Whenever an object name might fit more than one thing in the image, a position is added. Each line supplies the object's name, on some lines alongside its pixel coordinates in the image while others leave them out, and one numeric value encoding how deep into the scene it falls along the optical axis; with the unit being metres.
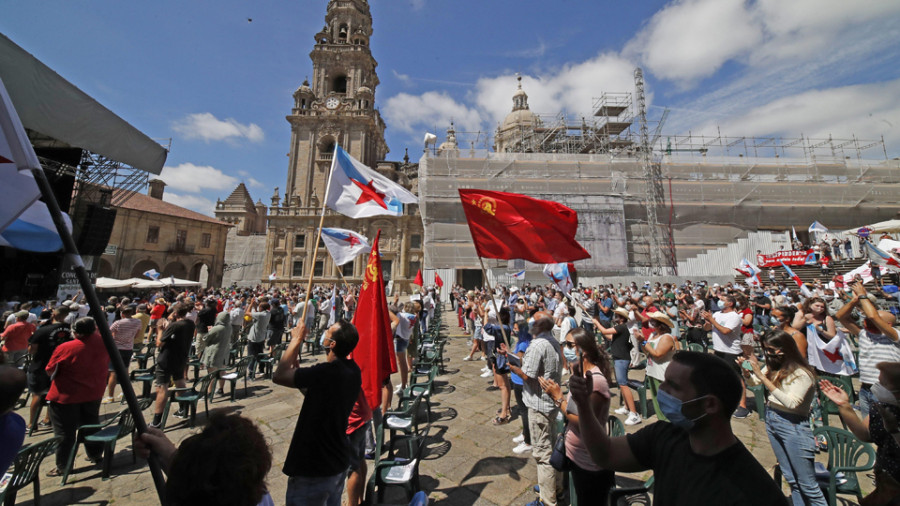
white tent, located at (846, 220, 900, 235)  16.83
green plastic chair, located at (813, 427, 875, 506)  2.68
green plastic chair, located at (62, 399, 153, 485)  3.70
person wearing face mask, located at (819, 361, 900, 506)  1.88
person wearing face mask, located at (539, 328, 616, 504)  2.50
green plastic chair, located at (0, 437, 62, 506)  2.90
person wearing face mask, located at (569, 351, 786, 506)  1.31
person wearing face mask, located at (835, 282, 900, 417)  3.53
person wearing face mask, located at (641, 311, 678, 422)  4.43
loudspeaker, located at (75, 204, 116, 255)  13.49
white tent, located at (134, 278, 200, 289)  21.52
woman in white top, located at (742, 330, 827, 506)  2.65
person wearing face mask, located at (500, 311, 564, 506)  3.34
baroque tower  36.22
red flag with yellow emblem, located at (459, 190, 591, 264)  4.49
